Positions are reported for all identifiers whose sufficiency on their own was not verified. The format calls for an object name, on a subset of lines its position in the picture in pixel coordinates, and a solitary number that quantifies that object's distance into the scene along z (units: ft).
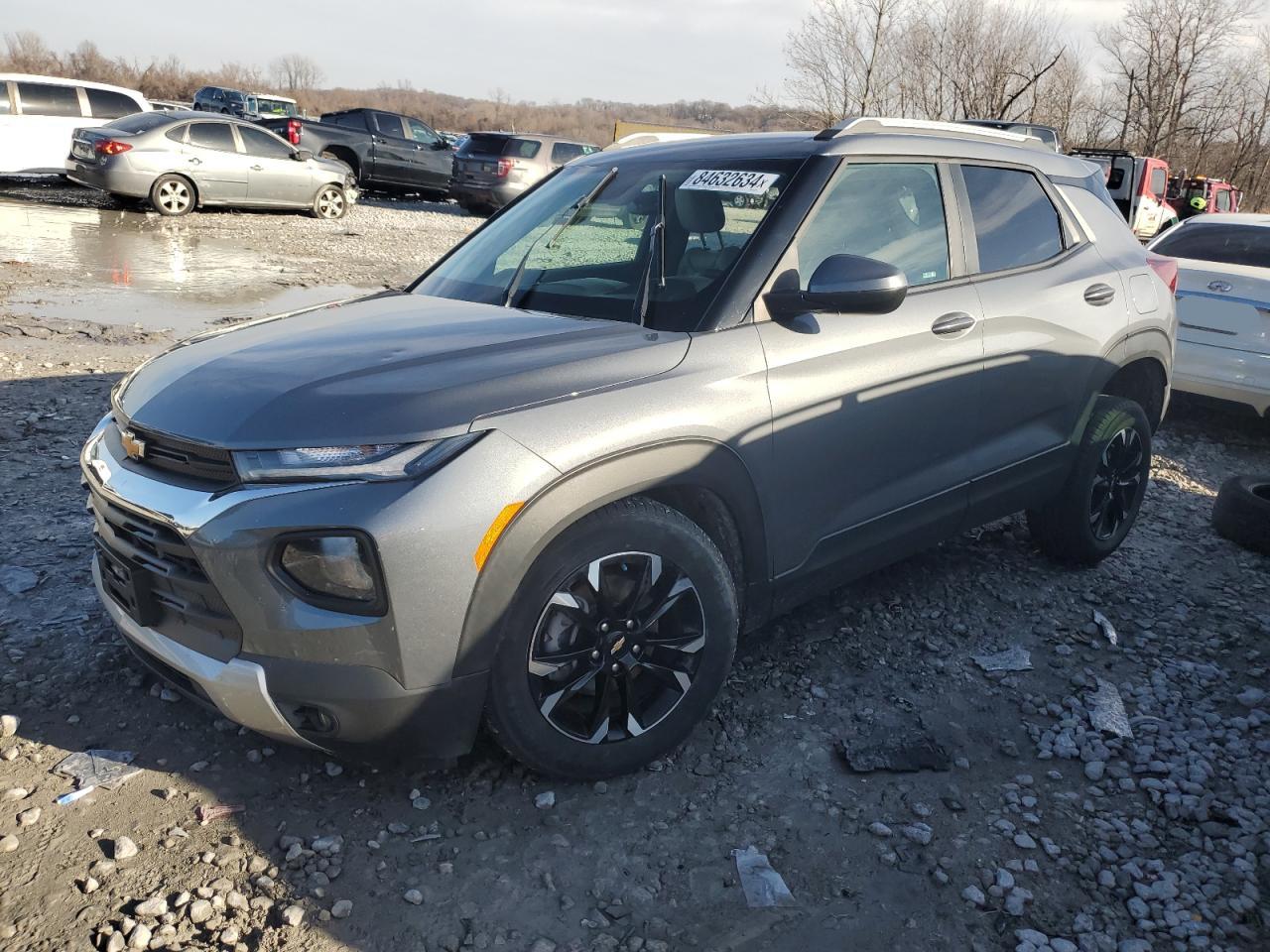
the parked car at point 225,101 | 105.85
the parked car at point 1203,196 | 70.44
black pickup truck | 67.41
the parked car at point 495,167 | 64.39
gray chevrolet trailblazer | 7.98
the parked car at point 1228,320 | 22.66
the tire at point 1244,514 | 16.61
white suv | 50.44
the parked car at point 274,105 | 115.75
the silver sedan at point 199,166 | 47.78
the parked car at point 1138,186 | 60.80
